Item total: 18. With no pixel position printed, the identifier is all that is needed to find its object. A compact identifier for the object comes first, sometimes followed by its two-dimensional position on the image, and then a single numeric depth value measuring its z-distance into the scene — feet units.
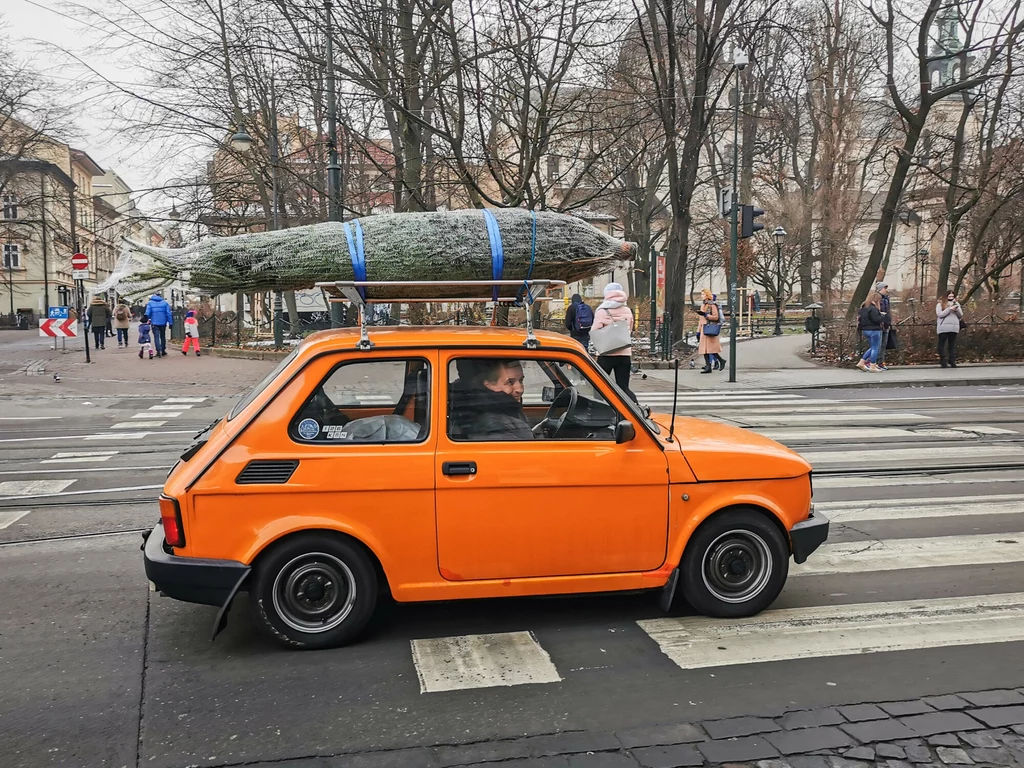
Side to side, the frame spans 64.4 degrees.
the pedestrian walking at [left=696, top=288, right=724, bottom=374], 62.75
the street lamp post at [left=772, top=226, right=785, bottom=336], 131.34
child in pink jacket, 83.82
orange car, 13.46
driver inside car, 14.42
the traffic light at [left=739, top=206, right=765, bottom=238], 57.16
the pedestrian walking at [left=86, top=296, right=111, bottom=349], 91.15
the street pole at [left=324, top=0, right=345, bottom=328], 44.06
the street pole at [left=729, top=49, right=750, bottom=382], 58.39
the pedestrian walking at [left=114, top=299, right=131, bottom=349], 97.69
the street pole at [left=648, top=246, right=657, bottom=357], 77.95
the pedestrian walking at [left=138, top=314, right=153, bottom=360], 82.94
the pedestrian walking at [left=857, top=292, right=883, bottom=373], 63.36
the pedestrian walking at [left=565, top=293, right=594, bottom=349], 58.75
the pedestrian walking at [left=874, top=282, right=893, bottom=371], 63.26
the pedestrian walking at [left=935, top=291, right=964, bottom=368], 64.59
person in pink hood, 35.55
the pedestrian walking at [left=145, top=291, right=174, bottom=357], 78.79
